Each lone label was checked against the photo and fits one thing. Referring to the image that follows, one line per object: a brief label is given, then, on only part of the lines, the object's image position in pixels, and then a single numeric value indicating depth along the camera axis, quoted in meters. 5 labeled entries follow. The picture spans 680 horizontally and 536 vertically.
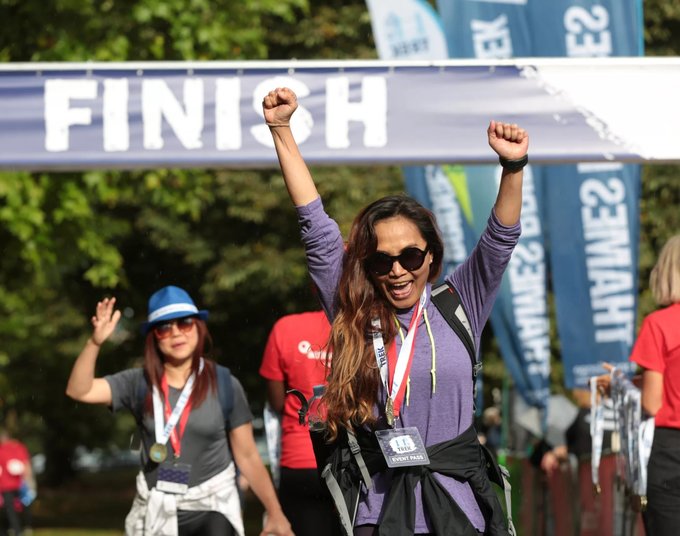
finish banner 15.06
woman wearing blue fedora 12.54
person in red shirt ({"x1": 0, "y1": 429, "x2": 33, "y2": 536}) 34.11
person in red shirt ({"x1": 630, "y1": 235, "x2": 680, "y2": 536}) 12.17
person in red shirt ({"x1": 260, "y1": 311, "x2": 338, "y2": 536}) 13.09
